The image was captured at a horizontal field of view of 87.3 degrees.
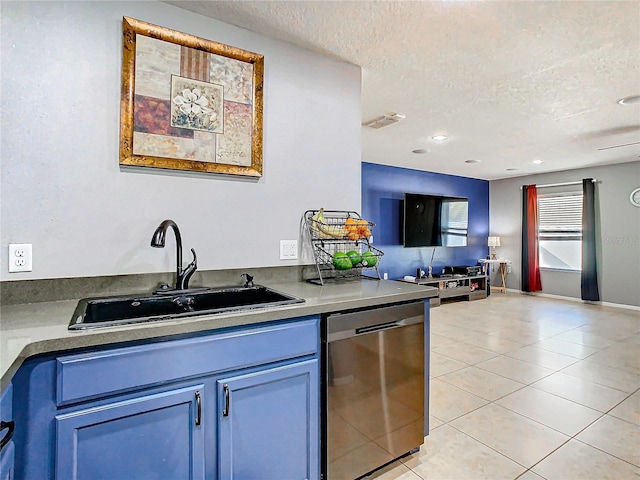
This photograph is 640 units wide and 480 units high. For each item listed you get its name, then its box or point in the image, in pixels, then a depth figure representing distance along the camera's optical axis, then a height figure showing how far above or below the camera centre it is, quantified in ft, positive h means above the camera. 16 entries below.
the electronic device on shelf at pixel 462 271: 21.34 -1.70
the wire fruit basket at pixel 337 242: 6.77 +0.03
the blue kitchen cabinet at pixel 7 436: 2.83 -1.68
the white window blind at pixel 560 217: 20.25 +1.77
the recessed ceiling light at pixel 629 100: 9.23 +4.09
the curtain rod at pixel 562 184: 19.15 +3.75
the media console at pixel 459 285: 19.77 -2.54
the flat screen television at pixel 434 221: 19.62 +1.46
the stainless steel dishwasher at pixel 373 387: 4.91 -2.27
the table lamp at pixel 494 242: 23.57 +0.18
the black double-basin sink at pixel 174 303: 4.35 -0.90
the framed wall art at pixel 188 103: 5.28 +2.38
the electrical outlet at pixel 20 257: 4.57 -0.21
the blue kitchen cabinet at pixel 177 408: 3.26 -1.86
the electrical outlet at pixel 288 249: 6.69 -0.11
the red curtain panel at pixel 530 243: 21.80 +0.11
